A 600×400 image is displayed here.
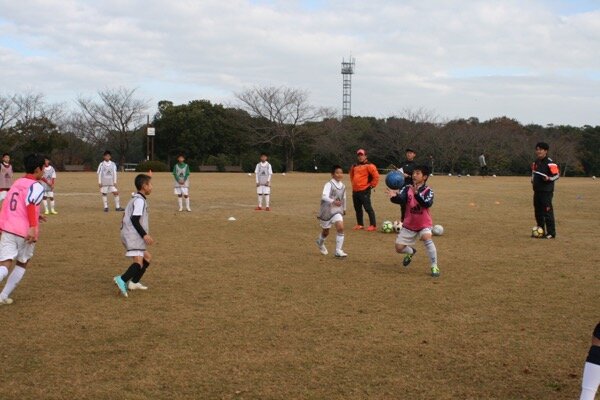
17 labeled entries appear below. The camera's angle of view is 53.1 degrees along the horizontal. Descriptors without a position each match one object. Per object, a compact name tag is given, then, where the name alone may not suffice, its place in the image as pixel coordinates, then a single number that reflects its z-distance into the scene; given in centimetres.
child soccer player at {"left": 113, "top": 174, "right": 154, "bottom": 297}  774
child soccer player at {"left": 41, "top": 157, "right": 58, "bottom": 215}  1816
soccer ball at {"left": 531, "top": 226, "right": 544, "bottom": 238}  1382
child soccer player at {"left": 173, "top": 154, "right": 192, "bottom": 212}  1988
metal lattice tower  8574
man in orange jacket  1526
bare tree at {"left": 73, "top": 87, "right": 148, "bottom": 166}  6588
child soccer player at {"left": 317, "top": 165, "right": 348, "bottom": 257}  1076
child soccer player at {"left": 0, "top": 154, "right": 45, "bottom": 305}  714
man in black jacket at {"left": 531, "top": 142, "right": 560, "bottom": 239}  1376
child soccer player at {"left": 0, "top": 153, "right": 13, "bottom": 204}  1723
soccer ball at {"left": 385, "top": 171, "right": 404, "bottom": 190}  1277
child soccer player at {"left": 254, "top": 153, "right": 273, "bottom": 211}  2045
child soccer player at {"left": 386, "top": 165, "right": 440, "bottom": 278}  926
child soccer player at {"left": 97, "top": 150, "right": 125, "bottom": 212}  1942
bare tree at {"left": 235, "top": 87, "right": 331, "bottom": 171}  6400
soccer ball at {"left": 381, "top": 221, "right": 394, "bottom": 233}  1470
